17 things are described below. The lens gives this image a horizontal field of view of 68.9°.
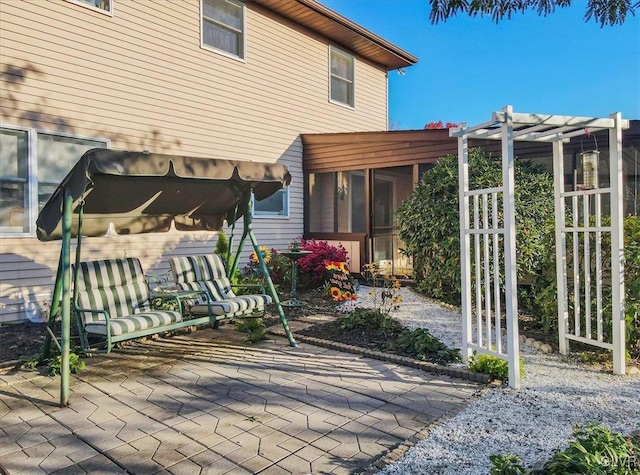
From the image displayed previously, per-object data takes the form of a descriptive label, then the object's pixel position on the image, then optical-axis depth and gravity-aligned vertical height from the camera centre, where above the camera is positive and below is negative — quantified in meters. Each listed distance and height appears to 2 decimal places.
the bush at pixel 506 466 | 2.14 -1.09
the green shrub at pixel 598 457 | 2.02 -1.01
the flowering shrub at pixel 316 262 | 8.61 -0.49
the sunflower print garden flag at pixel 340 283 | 7.45 -0.80
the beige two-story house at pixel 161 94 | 6.12 +2.43
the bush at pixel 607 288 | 4.27 -0.57
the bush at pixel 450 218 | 6.35 +0.24
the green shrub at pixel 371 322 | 5.36 -1.03
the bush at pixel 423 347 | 4.39 -1.11
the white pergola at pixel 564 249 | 3.77 -0.15
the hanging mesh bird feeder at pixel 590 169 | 4.30 +0.60
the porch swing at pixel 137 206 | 3.56 +0.33
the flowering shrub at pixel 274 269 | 8.61 -0.62
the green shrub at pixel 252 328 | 5.21 -1.10
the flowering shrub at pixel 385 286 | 5.65 -0.78
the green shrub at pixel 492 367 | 3.89 -1.13
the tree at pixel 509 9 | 3.68 +1.85
